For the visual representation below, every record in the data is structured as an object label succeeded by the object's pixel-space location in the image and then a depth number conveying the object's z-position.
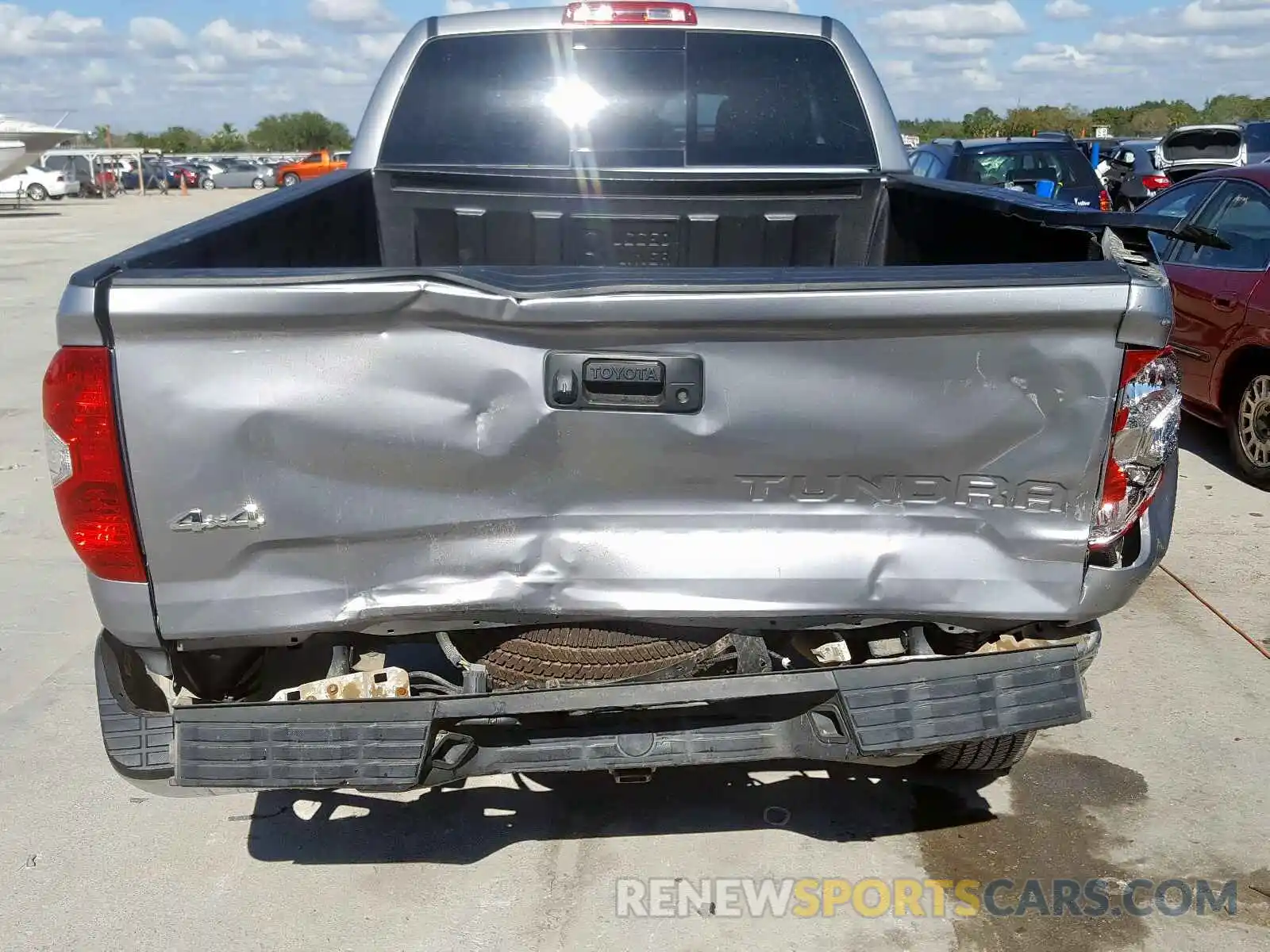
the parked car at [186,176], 53.83
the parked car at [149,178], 52.09
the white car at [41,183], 40.44
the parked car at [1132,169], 16.47
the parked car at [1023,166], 12.05
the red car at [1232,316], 6.35
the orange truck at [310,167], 47.44
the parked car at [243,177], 54.38
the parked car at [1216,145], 17.64
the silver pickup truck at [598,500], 2.37
